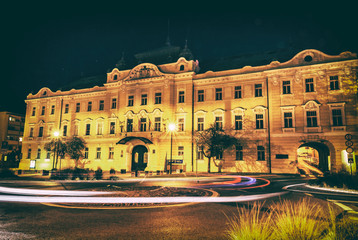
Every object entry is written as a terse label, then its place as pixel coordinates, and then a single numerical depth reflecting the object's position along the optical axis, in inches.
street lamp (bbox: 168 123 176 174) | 1228.6
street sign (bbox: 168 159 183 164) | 1206.9
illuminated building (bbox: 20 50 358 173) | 1024.9
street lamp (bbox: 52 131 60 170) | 1532.0
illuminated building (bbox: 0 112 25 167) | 2070.6
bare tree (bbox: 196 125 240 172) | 1081.4
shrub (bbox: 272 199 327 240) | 160.6
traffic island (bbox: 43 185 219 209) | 372.5
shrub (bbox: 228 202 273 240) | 157.9
